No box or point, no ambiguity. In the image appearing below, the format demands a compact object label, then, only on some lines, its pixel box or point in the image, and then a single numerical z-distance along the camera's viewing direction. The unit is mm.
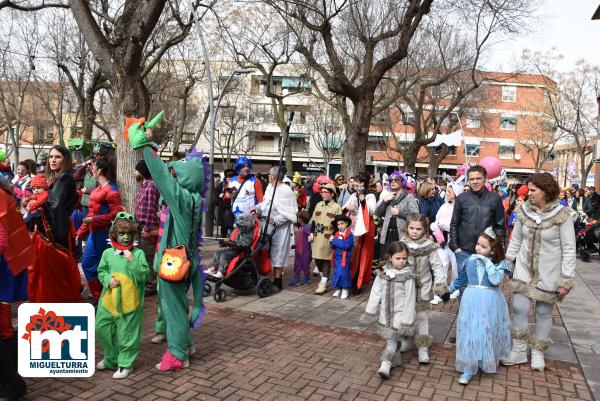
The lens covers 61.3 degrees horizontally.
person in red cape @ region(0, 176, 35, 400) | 3543
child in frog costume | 4266
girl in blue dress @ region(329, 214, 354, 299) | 7316
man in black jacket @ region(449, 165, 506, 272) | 5629
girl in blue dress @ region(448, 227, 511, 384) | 4461
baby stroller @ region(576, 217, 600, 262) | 11836
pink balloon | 8844
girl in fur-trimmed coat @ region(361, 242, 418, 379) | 4590
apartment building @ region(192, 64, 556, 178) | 41531
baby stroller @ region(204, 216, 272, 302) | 6891
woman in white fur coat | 4648
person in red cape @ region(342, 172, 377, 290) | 7449
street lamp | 13469
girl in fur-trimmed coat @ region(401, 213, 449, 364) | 4844
